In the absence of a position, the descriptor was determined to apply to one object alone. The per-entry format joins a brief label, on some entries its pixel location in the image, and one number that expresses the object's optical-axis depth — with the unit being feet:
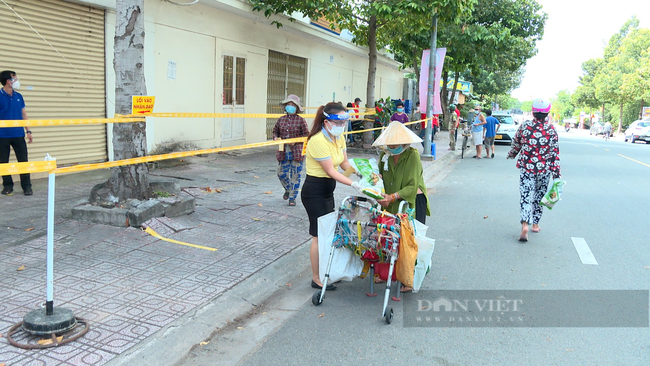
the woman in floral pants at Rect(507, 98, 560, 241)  21.80
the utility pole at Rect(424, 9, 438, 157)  46.65
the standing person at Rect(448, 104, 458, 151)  61.67
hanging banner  48.73
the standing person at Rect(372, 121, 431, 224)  14.73
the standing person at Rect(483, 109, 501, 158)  56.44
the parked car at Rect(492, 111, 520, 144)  77.98
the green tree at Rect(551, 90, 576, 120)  454.81
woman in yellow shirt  14.84
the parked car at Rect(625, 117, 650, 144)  119.96
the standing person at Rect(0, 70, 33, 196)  24.02
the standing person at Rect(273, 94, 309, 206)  25.82
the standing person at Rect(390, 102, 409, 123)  46.47
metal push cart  13.66
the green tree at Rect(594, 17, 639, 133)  179.11
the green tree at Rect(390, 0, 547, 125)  63.46
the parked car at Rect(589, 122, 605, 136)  180.26
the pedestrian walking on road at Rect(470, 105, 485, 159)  54.95
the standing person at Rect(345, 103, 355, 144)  59.17
